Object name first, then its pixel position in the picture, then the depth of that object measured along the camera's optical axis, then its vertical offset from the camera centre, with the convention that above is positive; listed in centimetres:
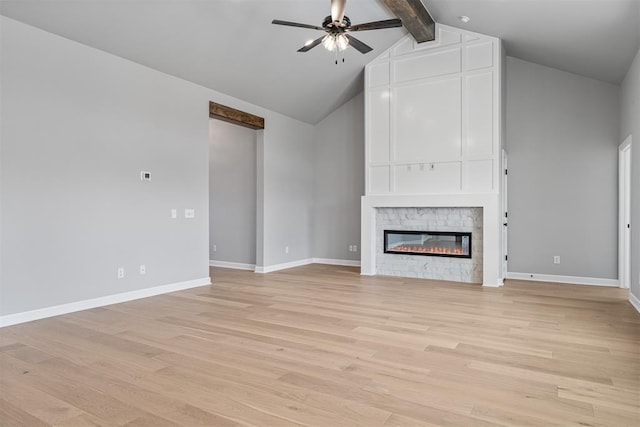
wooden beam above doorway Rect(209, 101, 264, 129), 599 +154
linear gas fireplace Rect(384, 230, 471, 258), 612 -50
